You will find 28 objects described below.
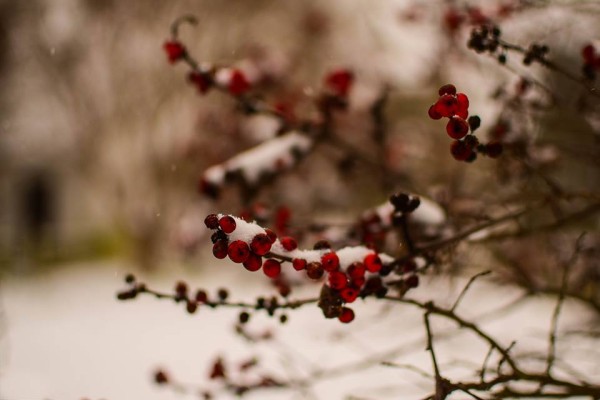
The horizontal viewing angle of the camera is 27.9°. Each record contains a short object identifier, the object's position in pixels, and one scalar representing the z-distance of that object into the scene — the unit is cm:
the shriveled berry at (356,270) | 51
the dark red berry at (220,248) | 48
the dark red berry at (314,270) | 50
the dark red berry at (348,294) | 51
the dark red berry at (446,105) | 49
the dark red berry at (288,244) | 52
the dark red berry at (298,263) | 50
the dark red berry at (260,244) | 48
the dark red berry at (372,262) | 52
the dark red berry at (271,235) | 50
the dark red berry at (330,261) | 51
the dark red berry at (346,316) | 52
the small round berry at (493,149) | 54
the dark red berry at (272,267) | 51
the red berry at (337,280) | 51
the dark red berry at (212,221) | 48
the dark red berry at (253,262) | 49
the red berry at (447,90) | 49
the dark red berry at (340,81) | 77
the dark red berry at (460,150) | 51
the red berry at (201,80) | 68
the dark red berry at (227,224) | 48
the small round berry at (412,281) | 55
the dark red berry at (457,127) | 49
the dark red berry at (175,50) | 66
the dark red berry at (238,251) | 48
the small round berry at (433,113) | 49
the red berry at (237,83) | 71
